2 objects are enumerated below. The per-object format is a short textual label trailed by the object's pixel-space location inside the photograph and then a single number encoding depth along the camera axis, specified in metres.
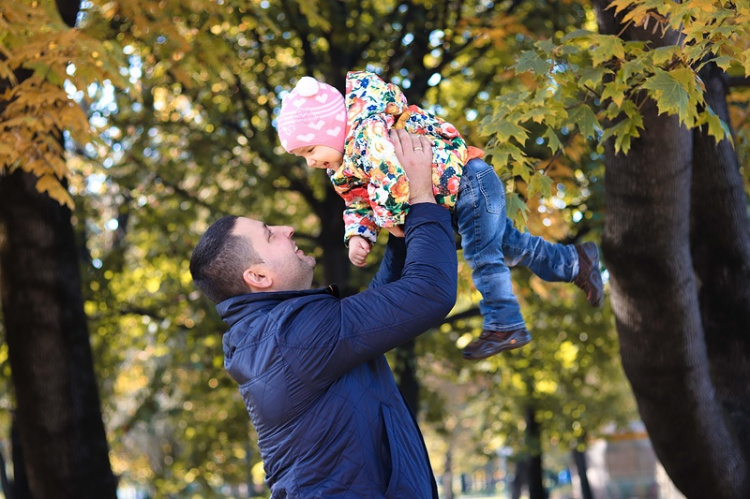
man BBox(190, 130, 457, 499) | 2.97
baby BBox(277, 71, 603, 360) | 3.29
